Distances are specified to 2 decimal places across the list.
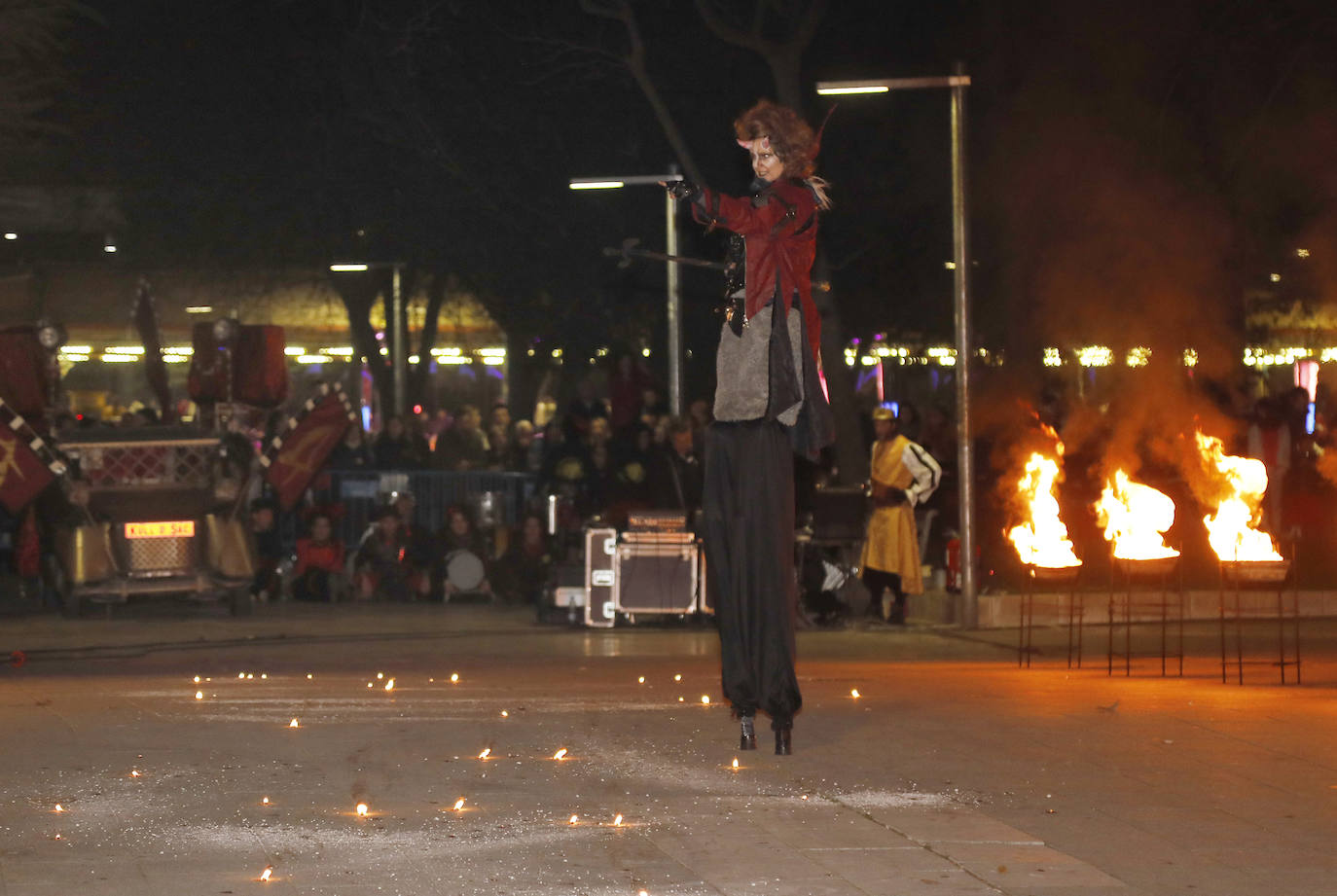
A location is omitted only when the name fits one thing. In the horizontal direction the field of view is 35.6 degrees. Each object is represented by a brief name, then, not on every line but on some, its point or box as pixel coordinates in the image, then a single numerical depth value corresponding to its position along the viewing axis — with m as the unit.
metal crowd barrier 21.05
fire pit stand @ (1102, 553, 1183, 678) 15.24
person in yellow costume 16.34
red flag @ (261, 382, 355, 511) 18.11
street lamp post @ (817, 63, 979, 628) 16.59
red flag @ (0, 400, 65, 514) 16.19
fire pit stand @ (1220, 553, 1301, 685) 14.39
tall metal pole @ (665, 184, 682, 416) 24.72
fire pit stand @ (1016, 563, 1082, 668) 13.63
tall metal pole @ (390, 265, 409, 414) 35.59
